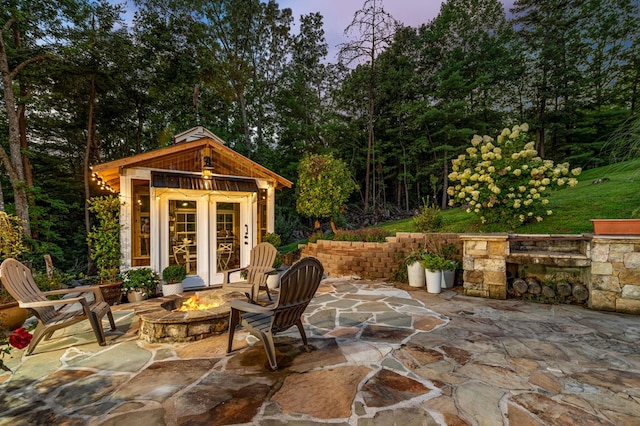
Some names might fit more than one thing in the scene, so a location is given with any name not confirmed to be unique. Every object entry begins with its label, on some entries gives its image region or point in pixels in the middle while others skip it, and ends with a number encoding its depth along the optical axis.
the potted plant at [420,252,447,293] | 4.96
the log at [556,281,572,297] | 4.13
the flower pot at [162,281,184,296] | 5.21
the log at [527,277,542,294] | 4.31
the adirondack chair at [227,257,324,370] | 2.44
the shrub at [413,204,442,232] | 6.53
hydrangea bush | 5.12
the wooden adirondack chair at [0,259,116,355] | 2.81
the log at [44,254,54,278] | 4.49
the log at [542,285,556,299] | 4.20
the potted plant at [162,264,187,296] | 5.21
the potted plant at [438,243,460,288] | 5.19
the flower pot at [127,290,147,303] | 4.96
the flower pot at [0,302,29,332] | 3.55
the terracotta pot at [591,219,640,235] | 3.71
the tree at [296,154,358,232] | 8.73
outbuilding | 5.19
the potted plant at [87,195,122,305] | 4.84
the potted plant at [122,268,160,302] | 4.93
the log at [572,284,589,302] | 3.96
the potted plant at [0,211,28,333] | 3.60
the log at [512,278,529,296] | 4.36
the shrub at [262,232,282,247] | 6.42
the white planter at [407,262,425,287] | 5.43
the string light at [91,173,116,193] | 5.62
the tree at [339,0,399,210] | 10.40
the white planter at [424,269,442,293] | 4.95
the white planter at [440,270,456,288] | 5.26
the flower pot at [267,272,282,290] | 5.76
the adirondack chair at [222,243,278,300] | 4.20
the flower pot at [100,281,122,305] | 4.68
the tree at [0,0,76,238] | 6.25
